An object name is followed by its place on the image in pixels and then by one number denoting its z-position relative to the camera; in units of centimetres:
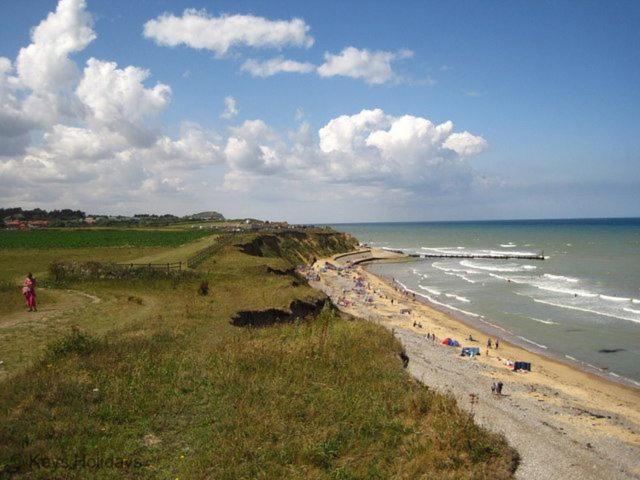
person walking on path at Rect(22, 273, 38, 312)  1986
